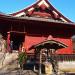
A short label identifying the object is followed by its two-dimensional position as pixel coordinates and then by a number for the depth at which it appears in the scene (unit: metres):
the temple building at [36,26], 8.52
